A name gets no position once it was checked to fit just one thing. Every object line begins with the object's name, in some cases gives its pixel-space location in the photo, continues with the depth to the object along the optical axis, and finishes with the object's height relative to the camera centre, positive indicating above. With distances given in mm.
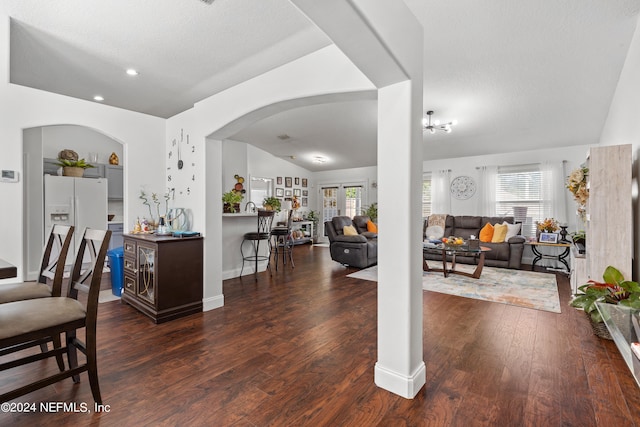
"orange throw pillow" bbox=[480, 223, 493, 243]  5957 -463
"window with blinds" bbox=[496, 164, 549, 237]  6117 +369
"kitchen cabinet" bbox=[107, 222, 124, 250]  5641 -439
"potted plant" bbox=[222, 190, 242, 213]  4648 +140
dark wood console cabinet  3008 -680
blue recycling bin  3770 -761
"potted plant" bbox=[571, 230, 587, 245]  4121 -400
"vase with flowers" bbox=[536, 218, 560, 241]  5520 -316
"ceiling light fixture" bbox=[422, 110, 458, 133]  4707 +1411
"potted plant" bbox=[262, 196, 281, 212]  5375 +125
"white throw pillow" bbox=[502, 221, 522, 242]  5895 -396
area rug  3671 -1105
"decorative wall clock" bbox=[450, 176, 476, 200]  6910 +541
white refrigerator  4699 +139
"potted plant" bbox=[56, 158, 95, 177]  4914 +753
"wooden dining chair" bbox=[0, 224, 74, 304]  1975 -513
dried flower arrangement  3422 +303
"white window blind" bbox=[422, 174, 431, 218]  7438 +322
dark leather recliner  5574 -699
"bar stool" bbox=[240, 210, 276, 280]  4736 -392
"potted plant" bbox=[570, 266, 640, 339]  2295 -667
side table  5234 -824
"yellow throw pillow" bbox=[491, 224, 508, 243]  5809 -450
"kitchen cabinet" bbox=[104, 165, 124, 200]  5730 +593
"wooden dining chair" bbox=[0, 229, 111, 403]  1469 -576
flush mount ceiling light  7927 +1393
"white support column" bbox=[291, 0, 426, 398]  1771 +55
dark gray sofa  5508 -607
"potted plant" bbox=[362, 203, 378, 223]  8359 -43
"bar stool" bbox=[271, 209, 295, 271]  5469 -392
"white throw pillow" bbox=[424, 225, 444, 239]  6574 -485
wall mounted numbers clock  3656 +603
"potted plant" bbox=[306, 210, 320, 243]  9773 -311
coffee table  4730 -827
